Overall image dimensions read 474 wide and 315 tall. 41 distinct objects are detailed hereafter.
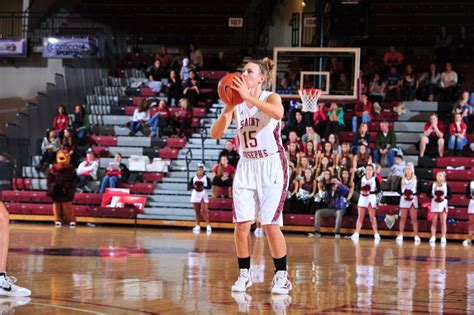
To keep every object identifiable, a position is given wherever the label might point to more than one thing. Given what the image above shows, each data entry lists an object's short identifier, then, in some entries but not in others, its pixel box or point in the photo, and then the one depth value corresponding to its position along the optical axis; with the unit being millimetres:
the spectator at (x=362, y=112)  21500
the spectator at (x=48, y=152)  22188
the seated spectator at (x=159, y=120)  22844
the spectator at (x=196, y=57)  25189
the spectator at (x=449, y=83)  22453
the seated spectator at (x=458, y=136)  20312
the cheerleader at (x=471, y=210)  17953
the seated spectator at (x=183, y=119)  22750
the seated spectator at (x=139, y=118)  23219
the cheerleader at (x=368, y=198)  18375
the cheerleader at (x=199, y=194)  19312
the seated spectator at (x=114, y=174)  20984
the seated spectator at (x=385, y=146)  20250
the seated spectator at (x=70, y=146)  21775
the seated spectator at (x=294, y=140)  20203
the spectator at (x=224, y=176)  20016
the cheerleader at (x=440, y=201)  17953
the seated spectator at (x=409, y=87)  22844
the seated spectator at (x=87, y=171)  21484
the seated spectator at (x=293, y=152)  19891
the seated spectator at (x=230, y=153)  20391
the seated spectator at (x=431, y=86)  22781
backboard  19266
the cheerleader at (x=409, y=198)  18375
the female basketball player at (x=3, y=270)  6727
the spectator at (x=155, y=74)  24906
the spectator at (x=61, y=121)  22906
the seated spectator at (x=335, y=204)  18812
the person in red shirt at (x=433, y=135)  20281
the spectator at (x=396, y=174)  19333
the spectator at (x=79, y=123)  23109
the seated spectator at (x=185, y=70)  24516
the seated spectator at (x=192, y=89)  23609
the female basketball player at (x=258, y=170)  7688
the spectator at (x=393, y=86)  22922
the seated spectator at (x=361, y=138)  20234
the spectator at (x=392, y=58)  23766
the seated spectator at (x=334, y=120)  20969
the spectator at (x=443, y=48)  23891
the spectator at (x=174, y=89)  23531
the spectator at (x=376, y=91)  22547
